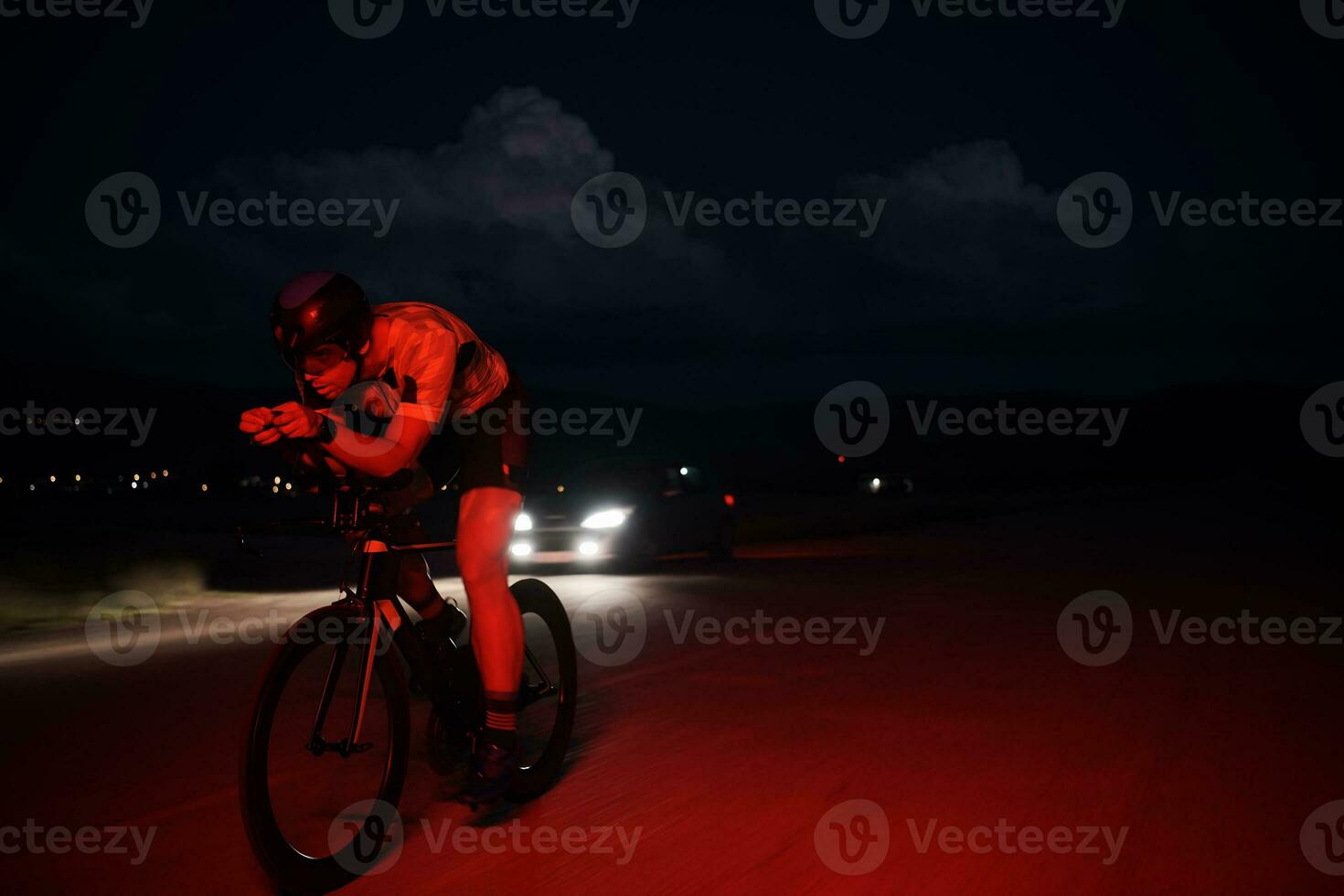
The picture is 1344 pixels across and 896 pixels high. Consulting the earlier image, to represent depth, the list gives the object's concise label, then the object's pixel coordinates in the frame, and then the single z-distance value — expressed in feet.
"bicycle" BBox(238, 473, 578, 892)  13.46
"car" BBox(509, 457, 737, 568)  61.11
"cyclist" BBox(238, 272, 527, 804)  14.05
